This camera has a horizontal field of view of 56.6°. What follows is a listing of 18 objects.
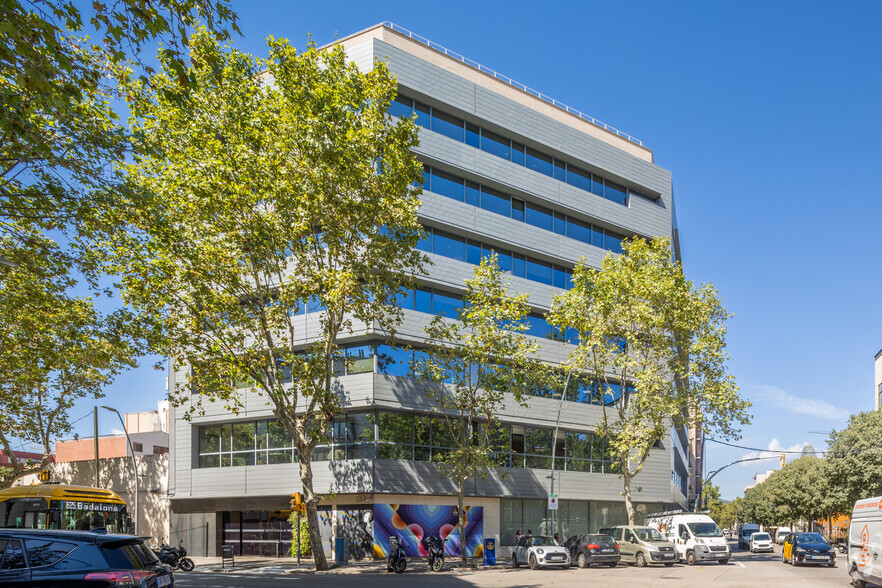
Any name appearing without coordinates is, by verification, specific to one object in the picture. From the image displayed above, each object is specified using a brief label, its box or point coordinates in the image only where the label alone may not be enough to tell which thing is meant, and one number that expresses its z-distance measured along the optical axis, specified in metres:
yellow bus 20.11
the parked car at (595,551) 32.12
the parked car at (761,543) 49.63
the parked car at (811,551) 33.00
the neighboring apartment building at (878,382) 82.06
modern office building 34.50
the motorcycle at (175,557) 29.81
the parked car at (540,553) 30.12
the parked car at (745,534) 61.25
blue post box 31.52
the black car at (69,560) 9.89
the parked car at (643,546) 33.06
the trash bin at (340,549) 31.28
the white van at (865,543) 19.67
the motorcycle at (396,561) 28.00
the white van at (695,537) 34.41
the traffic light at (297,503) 27.17
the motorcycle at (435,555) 29.00
